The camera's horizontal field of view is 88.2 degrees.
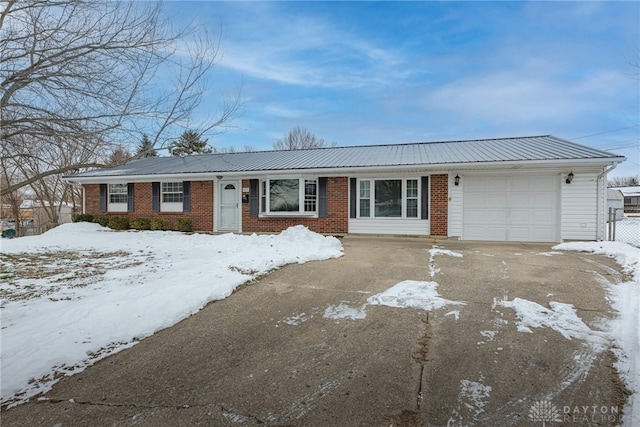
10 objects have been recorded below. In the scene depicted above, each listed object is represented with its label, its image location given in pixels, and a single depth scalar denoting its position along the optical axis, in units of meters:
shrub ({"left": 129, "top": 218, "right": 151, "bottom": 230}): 14.00
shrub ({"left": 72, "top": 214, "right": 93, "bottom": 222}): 14.94
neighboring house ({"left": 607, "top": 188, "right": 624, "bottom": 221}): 28.19
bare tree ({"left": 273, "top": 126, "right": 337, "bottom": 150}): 35.72
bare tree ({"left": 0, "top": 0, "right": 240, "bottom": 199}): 5.45
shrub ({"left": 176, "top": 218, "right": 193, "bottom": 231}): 13.66
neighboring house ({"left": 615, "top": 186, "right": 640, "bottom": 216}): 36.25
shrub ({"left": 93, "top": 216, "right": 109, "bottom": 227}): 14.59
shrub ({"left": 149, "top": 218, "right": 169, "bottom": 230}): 13.80
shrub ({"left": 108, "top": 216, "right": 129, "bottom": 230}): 14.24
